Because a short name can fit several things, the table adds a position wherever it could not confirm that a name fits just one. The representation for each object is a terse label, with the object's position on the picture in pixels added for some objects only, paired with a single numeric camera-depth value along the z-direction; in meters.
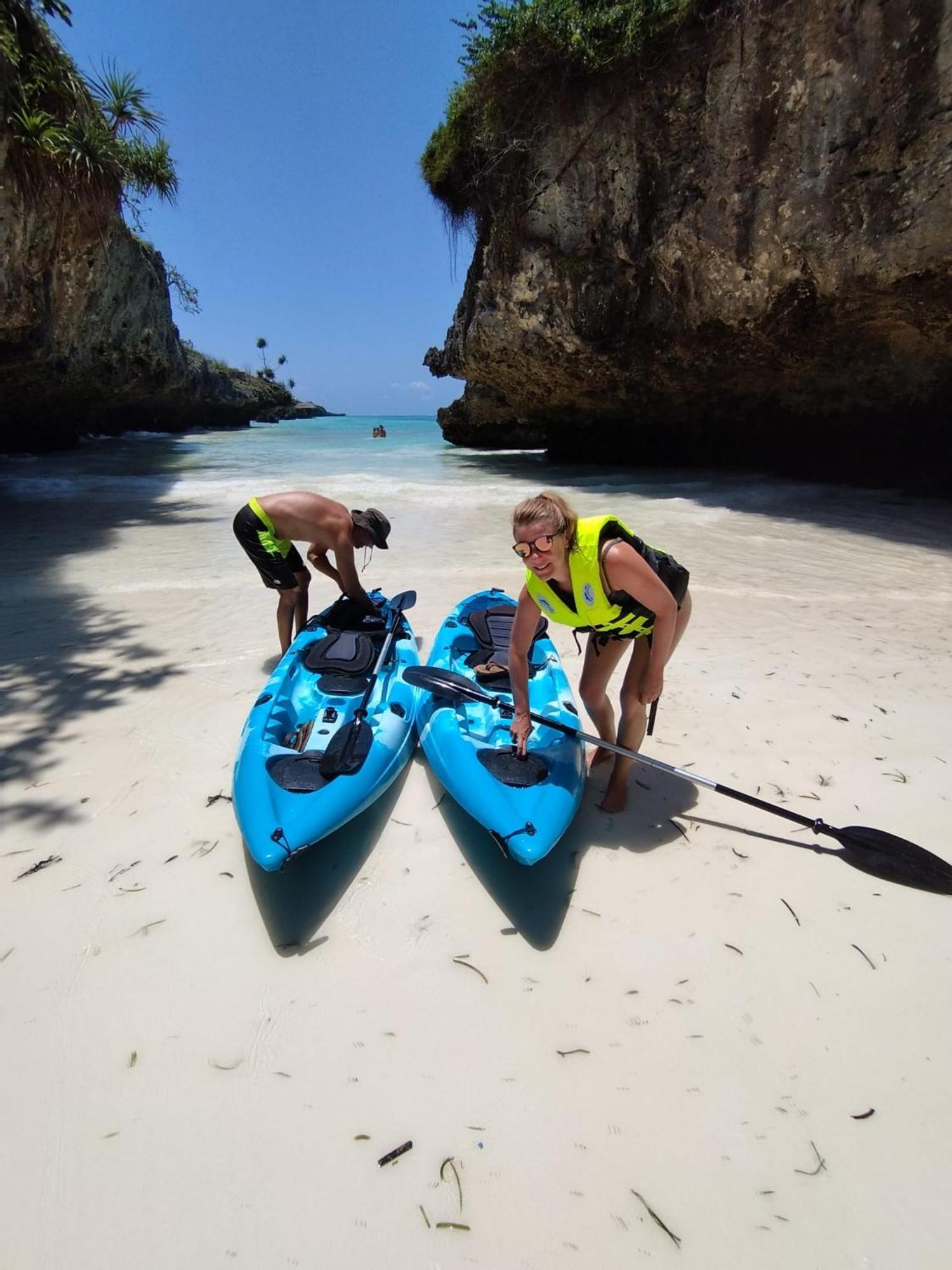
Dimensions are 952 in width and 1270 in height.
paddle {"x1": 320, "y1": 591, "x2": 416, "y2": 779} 2.80
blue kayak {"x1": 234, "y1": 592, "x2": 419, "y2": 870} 2.52
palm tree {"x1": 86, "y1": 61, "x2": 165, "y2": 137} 8.88
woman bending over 2.37
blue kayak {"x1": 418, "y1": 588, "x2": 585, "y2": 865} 2.47
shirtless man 4.37
